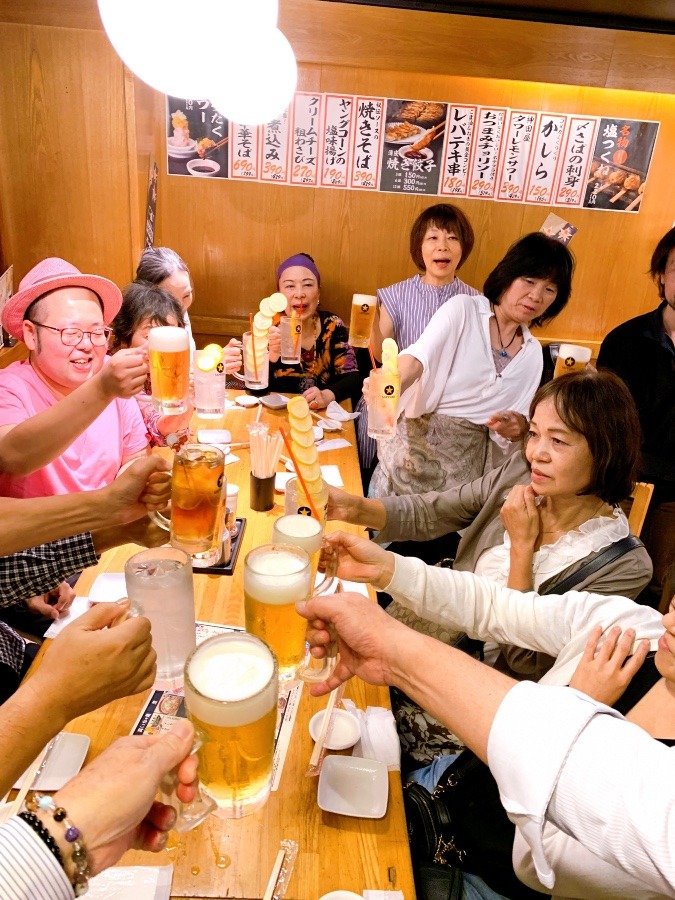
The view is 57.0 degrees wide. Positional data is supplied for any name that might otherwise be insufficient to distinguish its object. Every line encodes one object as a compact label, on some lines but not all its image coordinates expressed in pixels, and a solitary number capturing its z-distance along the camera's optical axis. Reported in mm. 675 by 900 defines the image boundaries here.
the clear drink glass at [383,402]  2494
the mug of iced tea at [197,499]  1490
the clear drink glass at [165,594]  1290
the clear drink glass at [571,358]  2742
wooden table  1100
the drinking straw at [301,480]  1656
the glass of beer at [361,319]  3393
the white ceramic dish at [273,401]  3363
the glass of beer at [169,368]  1937
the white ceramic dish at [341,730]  1370
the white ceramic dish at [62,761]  1216
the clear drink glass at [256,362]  3301
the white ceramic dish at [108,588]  1760
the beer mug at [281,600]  1241
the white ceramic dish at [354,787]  1226
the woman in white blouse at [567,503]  1794
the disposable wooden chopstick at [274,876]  1064
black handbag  1436
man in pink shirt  2010
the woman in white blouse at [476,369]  2834
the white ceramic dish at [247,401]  3426
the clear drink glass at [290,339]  3561
